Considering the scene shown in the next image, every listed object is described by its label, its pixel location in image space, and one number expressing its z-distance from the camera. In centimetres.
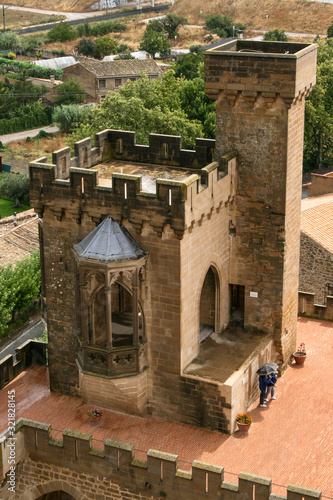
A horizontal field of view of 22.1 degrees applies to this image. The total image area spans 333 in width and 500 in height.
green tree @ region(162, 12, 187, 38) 15488
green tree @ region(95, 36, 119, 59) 14275
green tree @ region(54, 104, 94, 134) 10694
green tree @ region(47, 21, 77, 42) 15275
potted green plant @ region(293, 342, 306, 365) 3400
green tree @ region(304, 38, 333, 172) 8025
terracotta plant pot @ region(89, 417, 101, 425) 3053
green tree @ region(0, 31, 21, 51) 14962
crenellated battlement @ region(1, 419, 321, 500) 2667
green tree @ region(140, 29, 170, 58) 13888
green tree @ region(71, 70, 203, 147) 6150
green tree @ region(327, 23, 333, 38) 12066
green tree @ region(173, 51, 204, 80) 10419
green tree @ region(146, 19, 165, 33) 15145
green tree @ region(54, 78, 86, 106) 11606
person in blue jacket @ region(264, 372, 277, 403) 3125
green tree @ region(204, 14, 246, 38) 15236
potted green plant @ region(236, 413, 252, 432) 2978
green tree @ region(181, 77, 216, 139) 7644
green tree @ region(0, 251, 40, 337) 5500
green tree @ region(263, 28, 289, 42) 12678
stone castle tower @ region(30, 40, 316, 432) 2906
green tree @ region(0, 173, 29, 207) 8569
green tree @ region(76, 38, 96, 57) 14288
